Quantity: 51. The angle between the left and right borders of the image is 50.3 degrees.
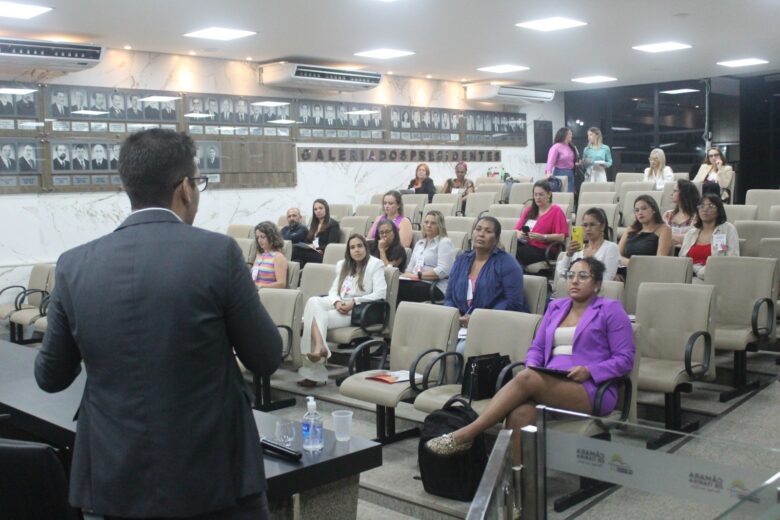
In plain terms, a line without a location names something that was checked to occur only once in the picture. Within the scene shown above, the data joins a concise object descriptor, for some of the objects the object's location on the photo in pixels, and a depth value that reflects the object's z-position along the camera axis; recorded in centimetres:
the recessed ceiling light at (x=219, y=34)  935
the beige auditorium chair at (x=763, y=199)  885
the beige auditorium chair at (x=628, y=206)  923
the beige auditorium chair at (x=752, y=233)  699
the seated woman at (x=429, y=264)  691
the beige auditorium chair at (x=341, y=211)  1116
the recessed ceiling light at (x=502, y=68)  1323
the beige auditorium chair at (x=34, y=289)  844
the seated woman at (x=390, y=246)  719
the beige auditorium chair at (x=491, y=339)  461
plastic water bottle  271
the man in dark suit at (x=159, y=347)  166
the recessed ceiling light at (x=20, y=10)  782
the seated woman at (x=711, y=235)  636
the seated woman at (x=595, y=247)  610
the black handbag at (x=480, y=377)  438
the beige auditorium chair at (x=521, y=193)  1096
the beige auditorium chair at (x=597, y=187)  1066
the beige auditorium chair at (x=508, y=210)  920
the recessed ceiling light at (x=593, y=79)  1506
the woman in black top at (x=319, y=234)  888
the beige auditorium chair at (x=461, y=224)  851
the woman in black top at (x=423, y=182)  1211
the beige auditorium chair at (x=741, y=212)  804
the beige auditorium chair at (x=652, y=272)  571
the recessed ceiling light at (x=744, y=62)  1339
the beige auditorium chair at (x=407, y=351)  475
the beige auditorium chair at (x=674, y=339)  461
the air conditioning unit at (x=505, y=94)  1472
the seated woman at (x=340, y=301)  600
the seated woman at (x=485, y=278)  555
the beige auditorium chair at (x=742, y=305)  524
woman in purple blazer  407
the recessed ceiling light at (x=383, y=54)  1128
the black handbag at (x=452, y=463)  406
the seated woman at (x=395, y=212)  827
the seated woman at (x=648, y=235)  661
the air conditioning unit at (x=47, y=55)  869
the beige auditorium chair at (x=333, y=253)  745
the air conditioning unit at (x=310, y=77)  1131
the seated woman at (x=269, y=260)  709
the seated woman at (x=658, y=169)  1055
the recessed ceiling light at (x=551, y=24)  945
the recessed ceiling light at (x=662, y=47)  1152
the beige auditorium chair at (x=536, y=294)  563
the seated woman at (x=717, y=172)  1038
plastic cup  293
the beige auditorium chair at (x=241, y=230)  1005
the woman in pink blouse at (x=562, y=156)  1202
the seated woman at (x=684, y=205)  738
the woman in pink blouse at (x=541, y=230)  779
